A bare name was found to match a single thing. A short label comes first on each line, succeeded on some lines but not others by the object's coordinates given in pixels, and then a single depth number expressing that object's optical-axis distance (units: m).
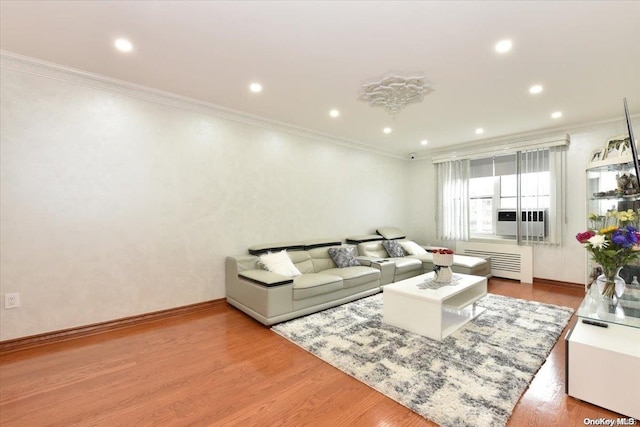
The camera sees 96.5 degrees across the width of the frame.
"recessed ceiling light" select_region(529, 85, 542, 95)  3.30
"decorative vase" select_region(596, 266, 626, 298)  2.37
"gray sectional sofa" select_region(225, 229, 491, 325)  3.32
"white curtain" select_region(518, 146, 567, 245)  4.91
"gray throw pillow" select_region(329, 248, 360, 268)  4.58
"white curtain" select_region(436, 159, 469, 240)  6.06
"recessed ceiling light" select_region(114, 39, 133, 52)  2.47
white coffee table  2.86
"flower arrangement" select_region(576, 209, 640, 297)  2.21
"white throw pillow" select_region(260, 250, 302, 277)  3.84
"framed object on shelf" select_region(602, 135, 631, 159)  3.39
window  4.98
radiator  5.22
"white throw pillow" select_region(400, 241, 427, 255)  5.65
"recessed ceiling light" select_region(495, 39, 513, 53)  2.42
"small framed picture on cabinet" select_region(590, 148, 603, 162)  3.98
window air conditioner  5.10
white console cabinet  1.79
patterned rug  1.92
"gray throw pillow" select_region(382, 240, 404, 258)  5.45
